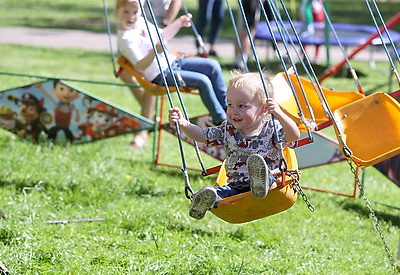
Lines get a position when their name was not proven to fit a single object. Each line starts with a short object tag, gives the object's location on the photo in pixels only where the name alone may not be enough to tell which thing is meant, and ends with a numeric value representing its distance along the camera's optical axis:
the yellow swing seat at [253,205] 7.34
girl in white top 11.04
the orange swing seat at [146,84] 11.11
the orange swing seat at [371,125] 8.84
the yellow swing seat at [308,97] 10.22
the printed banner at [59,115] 13.08
